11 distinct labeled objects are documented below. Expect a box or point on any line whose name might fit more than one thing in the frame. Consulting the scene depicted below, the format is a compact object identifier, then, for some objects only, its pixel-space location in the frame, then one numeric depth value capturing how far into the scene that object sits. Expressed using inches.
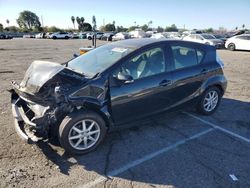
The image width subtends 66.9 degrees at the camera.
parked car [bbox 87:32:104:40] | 1475.4
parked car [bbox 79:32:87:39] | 1706.5
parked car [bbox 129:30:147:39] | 1357.3
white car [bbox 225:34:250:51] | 645.0
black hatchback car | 107.1
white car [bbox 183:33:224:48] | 728.9
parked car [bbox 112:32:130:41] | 1171.3
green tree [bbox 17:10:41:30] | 3824.0
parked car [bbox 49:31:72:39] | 1626.8
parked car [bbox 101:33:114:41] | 1279.4
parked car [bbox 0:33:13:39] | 1544.0
